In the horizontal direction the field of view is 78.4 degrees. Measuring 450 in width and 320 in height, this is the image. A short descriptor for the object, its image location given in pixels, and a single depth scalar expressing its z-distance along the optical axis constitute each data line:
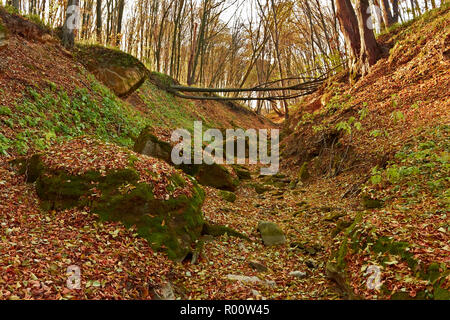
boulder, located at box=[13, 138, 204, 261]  4.36
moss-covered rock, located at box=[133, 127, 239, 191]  8.39
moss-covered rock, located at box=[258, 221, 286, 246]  5.32
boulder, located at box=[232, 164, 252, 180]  10.55
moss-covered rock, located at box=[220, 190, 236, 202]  7.65
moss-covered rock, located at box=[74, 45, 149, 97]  11.45
